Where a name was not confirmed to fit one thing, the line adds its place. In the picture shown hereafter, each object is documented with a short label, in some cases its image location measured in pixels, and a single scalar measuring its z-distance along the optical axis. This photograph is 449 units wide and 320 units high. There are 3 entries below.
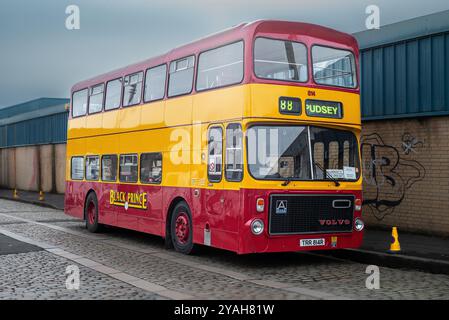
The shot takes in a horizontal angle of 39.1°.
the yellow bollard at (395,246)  11.00
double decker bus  10.21
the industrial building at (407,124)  13.65
